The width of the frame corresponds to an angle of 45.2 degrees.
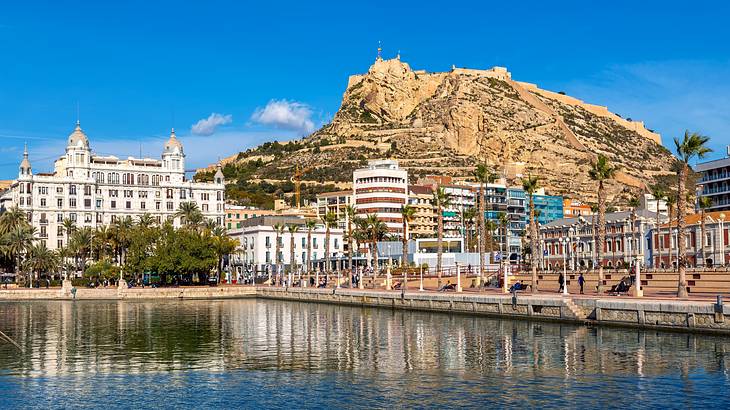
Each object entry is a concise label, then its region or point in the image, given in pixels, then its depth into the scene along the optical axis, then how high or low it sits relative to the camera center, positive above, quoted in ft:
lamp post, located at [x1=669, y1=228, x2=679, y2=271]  361.34 +1.70
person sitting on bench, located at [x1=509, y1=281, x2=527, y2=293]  250.12 -9.24
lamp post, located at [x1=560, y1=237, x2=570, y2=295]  435.45 +6.07
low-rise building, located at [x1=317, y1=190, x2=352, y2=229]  593.01 +34.12
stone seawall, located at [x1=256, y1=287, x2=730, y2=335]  157.99 -12.23
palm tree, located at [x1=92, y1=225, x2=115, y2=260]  433.48 +11.12
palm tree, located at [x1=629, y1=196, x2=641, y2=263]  386.93 +6.46
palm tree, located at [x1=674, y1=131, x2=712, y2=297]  203.82 +23.12
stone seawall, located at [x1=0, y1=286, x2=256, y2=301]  370.32 -13.66
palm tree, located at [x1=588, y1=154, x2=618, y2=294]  265.13 +23.43
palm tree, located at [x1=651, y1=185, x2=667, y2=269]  360.50 +4.76
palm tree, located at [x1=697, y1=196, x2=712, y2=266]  330.42 +8.77
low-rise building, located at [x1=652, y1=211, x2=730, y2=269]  342.23 +3.71
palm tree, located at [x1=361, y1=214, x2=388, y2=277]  450.75 +16.28
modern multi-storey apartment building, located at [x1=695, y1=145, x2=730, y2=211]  454.81 +37.00
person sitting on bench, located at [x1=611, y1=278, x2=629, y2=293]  216.33 -8.61
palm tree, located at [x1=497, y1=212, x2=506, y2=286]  592.27 +12.62
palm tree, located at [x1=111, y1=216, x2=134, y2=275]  429.38 +13.28
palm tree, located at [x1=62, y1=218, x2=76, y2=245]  456.04 +18.59
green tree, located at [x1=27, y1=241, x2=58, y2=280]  414.62 +1.90
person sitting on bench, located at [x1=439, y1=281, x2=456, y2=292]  294.95 -10.43
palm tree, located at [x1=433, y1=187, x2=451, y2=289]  325.87 +21.21
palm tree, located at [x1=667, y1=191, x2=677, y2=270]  336.08 +11.39
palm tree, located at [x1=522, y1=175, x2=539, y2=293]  249.14 +8.93
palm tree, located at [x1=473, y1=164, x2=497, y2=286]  312.44 +27.48
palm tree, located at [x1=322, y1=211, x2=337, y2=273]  398.21 +18.55
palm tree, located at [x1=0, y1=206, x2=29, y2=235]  426.10 +20.78
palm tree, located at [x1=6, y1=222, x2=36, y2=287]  411.75 +10.57
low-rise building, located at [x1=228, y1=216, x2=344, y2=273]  504.43 +8.61
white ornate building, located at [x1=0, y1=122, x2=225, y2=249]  476.13 +40.38
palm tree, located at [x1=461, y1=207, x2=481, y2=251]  461.78 +14.45
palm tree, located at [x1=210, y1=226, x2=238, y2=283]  419.15 +6.25
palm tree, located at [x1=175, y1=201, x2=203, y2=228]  466.29 +25.06
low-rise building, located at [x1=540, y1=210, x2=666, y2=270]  395.96 +6.15
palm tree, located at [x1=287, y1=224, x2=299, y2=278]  397.19 +8.56
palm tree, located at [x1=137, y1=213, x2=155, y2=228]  451.53 +21.48
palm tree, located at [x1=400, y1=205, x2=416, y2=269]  380.21 +19.39
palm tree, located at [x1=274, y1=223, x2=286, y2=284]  449.31 +8.06
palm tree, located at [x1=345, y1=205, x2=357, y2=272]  387.88 +20.49
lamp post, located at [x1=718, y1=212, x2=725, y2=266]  338.91 +2.83
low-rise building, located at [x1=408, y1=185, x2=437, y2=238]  640.17 +36.17
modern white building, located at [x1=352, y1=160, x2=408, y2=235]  601.62 +43.21
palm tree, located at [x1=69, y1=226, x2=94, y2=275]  424.05 +9.30
